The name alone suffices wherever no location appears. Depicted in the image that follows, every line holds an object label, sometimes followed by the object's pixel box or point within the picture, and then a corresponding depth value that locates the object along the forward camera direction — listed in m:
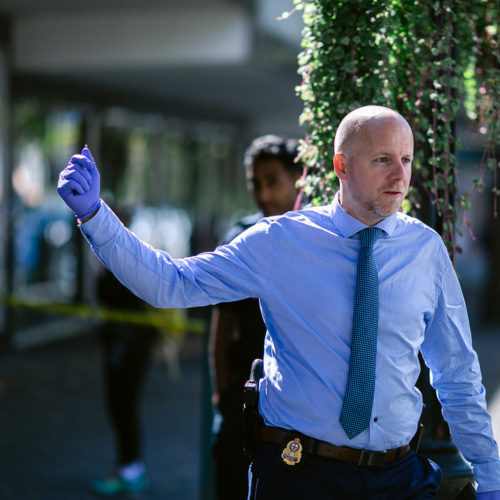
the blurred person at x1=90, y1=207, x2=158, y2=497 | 10.89
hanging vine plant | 5.69
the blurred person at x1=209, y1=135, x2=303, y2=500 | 6.75
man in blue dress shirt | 4.55
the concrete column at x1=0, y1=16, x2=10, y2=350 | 19.98
